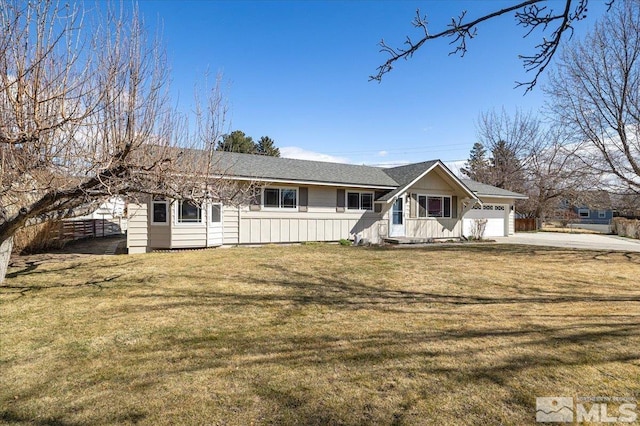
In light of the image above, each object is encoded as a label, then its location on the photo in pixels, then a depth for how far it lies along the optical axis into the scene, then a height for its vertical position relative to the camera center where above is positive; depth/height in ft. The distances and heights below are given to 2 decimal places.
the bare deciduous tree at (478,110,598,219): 113.39 +19.22
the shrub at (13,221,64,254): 41.77 -2.82
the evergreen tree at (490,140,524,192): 119.96 +17.54
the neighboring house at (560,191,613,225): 56.42 +2.22
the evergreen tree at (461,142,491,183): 129.29 +21.74
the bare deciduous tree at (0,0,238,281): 14.32 +5.36
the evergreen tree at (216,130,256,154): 119.14 +26.76
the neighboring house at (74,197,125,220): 73.85 +0.31
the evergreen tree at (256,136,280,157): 138.41 +29.34
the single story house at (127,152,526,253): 43.45 +1.23
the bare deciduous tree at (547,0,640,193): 47.01 +17.09
